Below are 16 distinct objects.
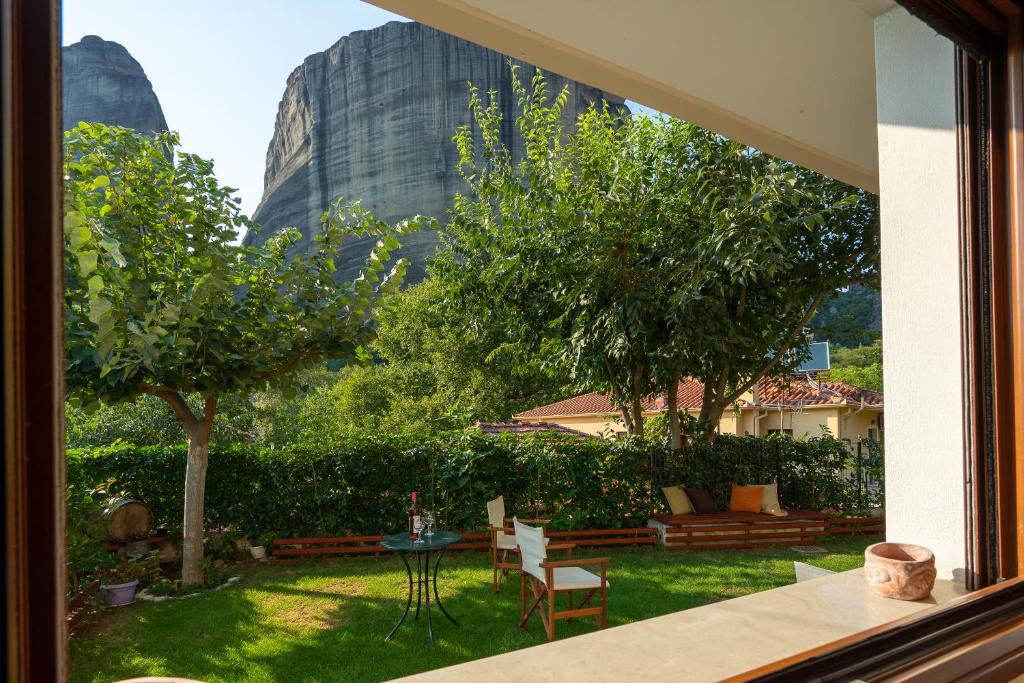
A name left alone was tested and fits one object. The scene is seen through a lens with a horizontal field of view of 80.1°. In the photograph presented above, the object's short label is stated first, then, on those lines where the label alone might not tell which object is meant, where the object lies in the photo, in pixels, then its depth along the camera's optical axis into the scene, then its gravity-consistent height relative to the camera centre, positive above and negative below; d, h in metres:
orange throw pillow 7.82 -1.71
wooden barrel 6.02 -1.44
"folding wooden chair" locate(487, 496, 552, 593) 5.57 -1.59
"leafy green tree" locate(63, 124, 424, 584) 4.59 +0.72
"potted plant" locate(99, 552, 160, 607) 5.16 -1.78
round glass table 4.45 -1.29
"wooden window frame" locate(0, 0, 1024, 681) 0.44 +0.00
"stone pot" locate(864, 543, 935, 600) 1.53 -0.54
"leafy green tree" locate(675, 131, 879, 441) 6.62 +1.22
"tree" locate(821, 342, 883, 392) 30.58 -0.16
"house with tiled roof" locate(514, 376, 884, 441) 15.88 -1.24
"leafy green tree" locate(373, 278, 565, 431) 18.28 -0.18
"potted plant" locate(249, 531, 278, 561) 6.78 -1.92
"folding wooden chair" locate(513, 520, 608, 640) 4.09 -1.52
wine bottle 4.73 -1.18
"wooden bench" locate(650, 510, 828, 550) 7.19 -1.97
